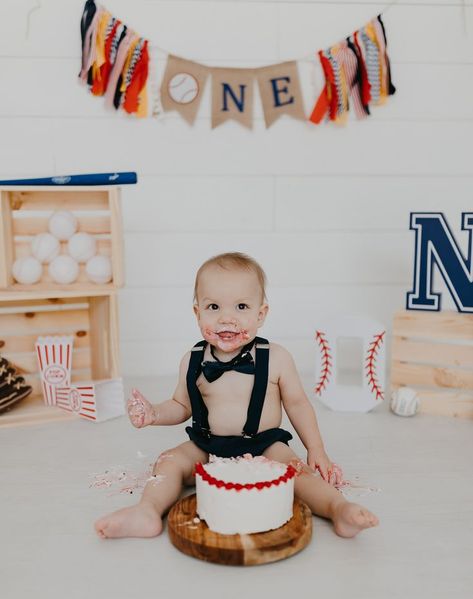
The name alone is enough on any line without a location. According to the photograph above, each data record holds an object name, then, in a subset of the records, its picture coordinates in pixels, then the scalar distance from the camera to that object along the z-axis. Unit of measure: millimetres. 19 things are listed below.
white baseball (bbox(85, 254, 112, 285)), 1501
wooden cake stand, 882
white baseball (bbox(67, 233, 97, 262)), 1515
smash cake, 902
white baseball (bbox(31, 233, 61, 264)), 1505
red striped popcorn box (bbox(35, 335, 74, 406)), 1509
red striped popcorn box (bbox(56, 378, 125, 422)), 1469
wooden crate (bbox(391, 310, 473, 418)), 1484
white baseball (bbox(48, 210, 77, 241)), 1523
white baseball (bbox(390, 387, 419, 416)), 1489
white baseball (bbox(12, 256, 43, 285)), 1487
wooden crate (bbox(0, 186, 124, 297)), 1457
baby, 1121
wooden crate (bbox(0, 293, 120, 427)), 1567
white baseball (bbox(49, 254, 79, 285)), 1499
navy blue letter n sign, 1479
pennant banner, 1687
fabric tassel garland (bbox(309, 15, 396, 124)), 1740
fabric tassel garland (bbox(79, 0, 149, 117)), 1656
